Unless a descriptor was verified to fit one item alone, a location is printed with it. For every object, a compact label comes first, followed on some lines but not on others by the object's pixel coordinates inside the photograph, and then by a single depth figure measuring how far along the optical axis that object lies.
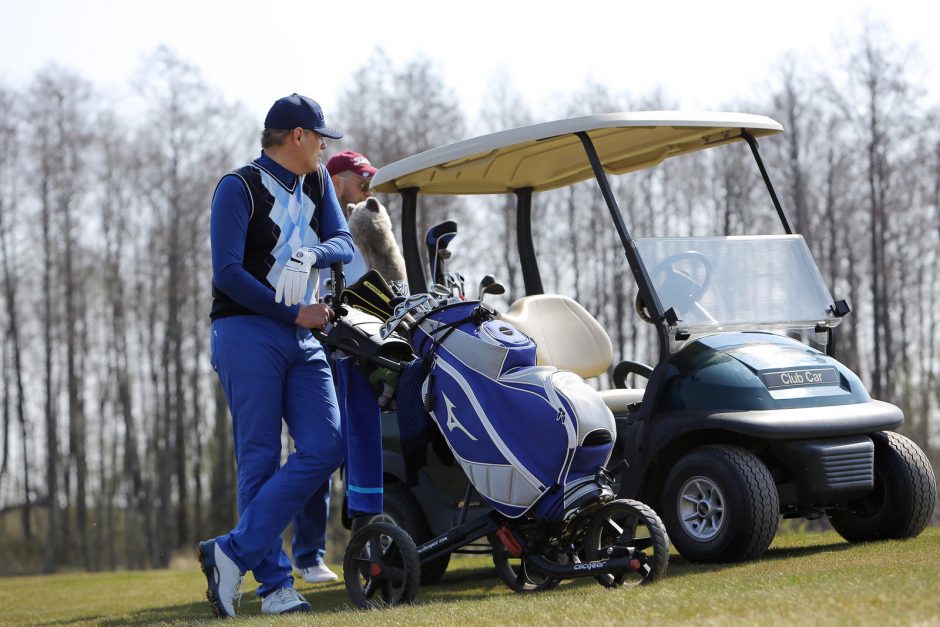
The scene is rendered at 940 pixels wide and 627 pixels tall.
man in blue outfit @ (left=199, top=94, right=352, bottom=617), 9.87
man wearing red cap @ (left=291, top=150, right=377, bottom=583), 13.09
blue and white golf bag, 9.08
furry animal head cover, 12.74
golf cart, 10.45
